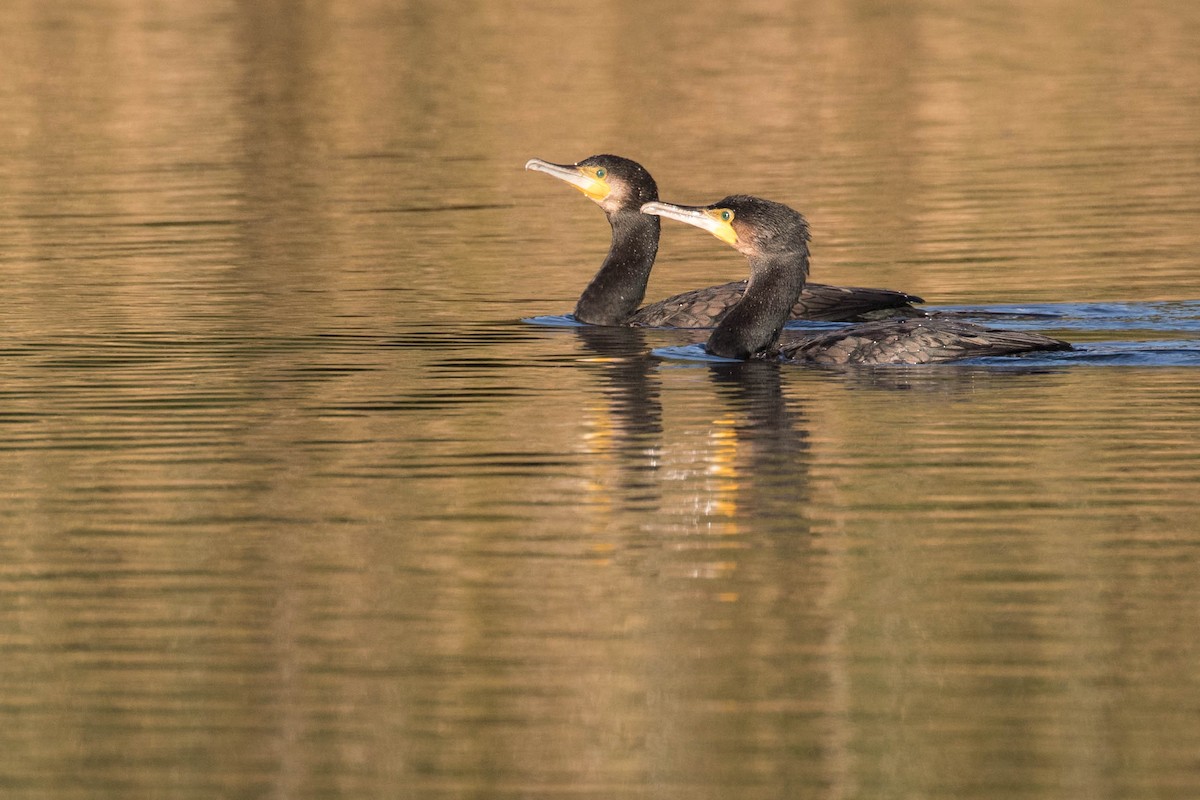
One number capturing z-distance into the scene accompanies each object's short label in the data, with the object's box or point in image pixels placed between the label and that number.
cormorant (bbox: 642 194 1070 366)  17.97
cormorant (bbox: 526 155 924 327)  19.64
